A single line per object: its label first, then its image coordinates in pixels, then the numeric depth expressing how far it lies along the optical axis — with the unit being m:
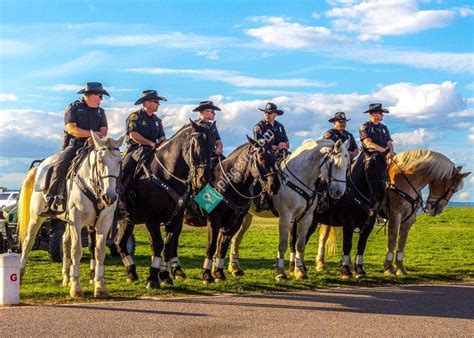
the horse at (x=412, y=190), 15.86
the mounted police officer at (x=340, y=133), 15.99
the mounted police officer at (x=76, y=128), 12.09
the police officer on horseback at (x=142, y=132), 12.98
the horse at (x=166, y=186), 12.12
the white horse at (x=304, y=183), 13.90
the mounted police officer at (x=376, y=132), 16.14
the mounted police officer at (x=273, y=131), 15.16
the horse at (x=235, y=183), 12.77
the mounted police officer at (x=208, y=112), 13.99
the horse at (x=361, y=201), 15.10
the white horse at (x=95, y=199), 10.93
